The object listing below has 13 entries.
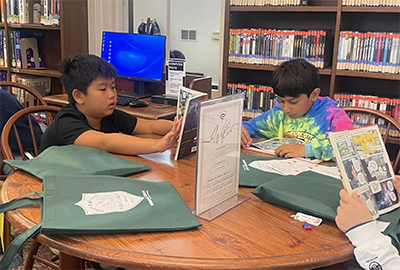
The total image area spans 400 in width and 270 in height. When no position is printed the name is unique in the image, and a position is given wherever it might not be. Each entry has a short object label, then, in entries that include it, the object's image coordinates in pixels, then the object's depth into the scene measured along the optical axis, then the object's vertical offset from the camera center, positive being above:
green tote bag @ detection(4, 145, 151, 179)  1.28 -0.36
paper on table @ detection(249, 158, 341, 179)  1.39 -0.37
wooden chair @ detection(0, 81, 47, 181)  3.79 -0.45
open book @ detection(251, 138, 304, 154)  1.71 -0.38
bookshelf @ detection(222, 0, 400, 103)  2.73 +0.19
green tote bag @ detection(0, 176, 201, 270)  0.92 -0.37
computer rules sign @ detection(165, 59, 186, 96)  2.79 -0.16
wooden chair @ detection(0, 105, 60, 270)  1.62 -0.40
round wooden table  0.87 -0.41
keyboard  2.84 -0.34
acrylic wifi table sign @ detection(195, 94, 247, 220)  1.02 -0.26
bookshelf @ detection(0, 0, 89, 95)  3.47 +0.08
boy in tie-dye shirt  1.85 -0.24
